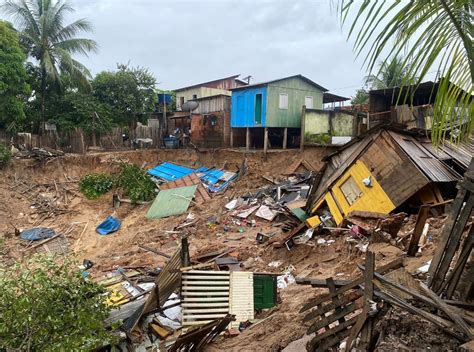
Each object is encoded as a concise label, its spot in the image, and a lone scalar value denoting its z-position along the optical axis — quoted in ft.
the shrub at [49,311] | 13.43
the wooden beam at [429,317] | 9.32
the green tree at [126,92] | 75.31
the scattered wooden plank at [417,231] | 19.30
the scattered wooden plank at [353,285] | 12.01
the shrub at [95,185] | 57.47
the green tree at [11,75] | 51.56
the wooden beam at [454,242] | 11.21
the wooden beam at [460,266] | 10.84
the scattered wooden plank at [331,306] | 12.07
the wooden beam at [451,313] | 8.90
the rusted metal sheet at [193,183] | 53.25
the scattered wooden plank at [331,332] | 12.21
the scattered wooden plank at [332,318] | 12.14
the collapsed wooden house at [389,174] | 28.27
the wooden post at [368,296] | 10.74
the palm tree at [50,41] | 60.90
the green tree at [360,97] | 95.06
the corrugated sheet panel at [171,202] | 50.72
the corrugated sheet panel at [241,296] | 21.36
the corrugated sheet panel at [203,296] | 20.72
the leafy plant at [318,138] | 55.93
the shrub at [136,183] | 55.77
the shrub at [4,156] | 53.47
